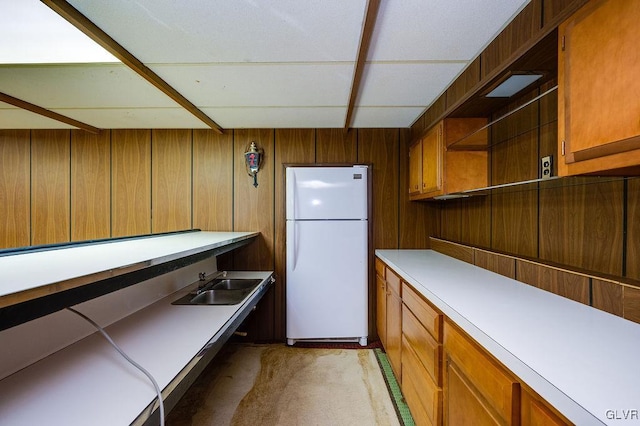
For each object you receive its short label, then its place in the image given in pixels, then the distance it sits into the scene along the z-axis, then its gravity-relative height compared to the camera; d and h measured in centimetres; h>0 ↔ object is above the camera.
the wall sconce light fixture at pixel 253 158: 289 +57
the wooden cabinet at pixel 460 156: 202 +42
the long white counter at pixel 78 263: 71 -19
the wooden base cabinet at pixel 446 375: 79 -66
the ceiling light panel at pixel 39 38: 132 +96
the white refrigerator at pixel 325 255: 281 -44
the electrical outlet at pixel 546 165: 143 +25
